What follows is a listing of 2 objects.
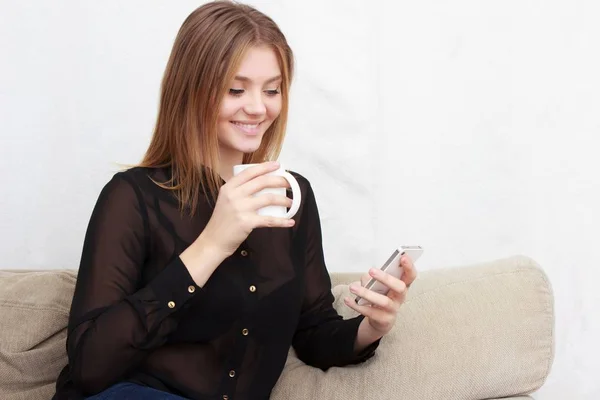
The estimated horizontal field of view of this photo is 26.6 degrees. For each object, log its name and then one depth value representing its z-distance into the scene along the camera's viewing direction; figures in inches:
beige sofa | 76.1
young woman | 67.4
